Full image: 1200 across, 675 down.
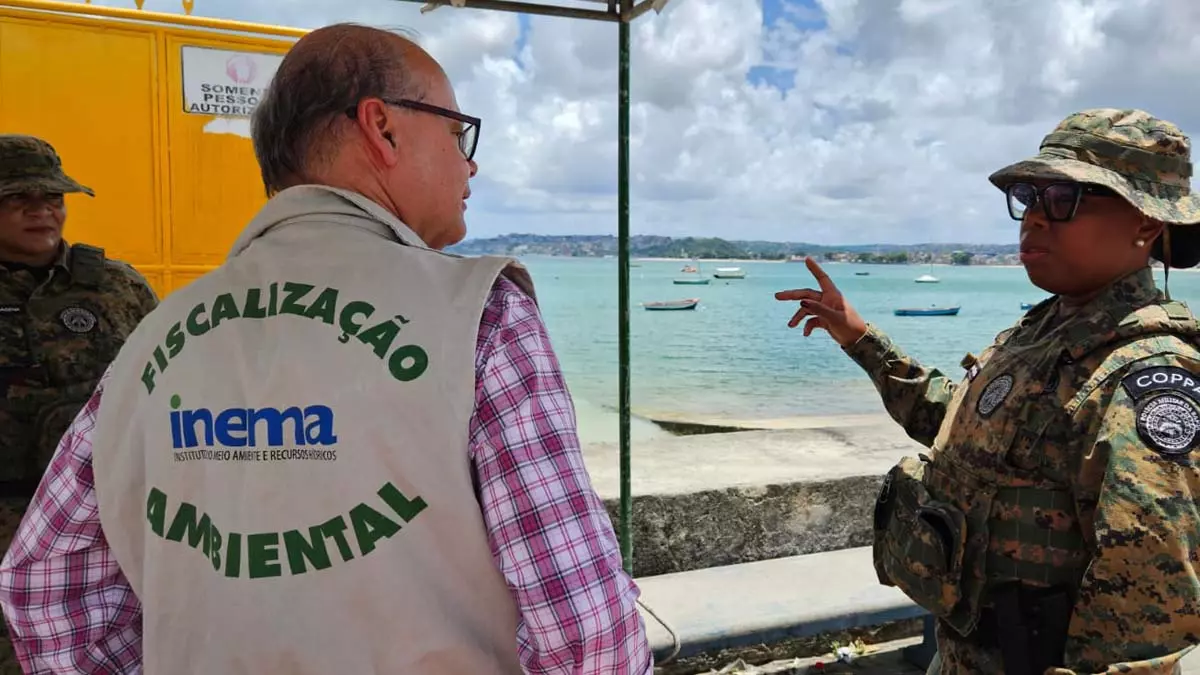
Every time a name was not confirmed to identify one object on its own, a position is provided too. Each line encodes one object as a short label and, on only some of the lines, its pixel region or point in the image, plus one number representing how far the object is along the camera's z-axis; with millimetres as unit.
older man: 970
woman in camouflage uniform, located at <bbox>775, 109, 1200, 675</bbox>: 1446
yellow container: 3131
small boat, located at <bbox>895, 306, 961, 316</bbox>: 59281
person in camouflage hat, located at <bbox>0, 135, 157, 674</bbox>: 2615
